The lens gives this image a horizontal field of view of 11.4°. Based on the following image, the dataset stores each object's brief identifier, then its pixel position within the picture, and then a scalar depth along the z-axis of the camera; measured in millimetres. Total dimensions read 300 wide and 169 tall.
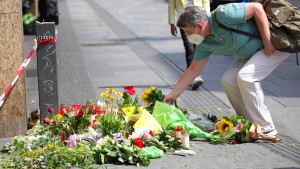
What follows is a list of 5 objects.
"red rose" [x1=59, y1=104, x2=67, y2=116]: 13413
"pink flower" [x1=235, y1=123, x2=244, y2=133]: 13174
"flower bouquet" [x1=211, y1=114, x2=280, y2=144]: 13159
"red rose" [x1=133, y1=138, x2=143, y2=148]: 12157
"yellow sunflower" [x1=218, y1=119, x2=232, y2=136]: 13162
